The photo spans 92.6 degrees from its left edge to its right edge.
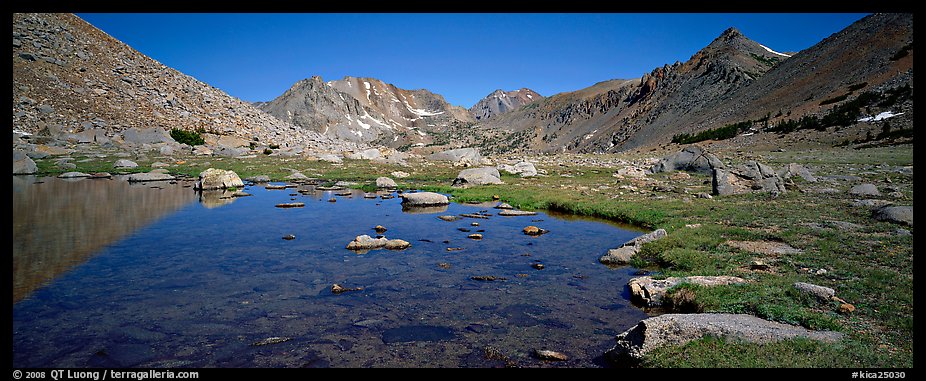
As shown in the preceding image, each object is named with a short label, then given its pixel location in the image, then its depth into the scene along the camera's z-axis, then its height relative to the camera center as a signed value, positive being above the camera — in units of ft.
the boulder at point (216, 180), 113.91 +3.02
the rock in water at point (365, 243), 55.67 -6.53
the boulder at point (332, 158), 205.83 +15.88
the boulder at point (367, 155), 232.53 +19.73
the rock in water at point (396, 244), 56.03 -6.71
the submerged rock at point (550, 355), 27.61 -10.29
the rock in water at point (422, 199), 92.07 -1.57
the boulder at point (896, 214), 53.47 -2.80
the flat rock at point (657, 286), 36.58 -8.08
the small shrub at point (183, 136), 216.45 +27.05
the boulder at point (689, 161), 140.36 +10.11
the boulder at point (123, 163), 149.18 +9.54
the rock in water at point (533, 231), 66.64 -5.95
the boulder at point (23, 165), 125.70 +7.47
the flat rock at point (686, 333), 25.03 -8.11
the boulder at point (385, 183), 125.18 +2.43
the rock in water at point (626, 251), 49.29 -6.85
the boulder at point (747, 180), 89.92 +2.48
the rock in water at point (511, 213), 82.38 -4.00
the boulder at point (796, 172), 100.22 +4.83
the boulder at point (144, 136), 206.43 +26.29
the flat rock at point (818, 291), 30.78 -6.99
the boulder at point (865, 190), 77.69 +0.34
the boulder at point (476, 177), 129.59 +4.31
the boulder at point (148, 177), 127.34 +4.30
